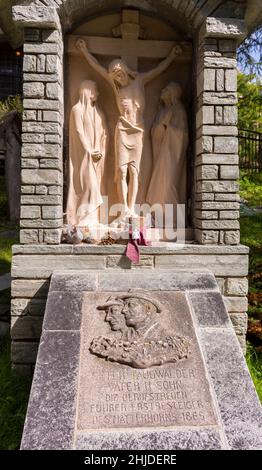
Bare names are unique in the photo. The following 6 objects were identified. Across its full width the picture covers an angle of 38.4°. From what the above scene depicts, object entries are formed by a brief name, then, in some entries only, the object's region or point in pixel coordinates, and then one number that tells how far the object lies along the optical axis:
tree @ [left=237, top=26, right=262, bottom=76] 7.31
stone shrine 2.44
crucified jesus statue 4.20
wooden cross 4.17
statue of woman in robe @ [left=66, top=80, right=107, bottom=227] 4.12
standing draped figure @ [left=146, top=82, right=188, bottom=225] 4.23
